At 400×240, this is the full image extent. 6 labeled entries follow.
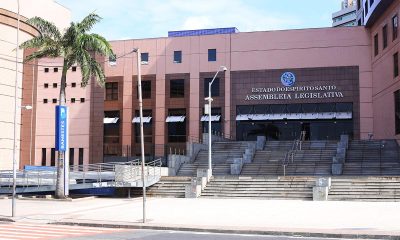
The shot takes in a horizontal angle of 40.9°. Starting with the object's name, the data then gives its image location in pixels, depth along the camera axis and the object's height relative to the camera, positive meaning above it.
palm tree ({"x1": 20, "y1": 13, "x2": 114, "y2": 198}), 34.72 +6.12
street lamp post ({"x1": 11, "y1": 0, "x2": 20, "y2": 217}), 24.31 -2.74
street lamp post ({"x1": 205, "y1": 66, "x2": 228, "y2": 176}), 38.48 -1.62
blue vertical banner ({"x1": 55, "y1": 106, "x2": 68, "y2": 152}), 34.47 +0.72
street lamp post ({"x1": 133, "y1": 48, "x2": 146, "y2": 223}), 21.86 +2.14
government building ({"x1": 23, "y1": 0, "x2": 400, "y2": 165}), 55.47 +5.37
